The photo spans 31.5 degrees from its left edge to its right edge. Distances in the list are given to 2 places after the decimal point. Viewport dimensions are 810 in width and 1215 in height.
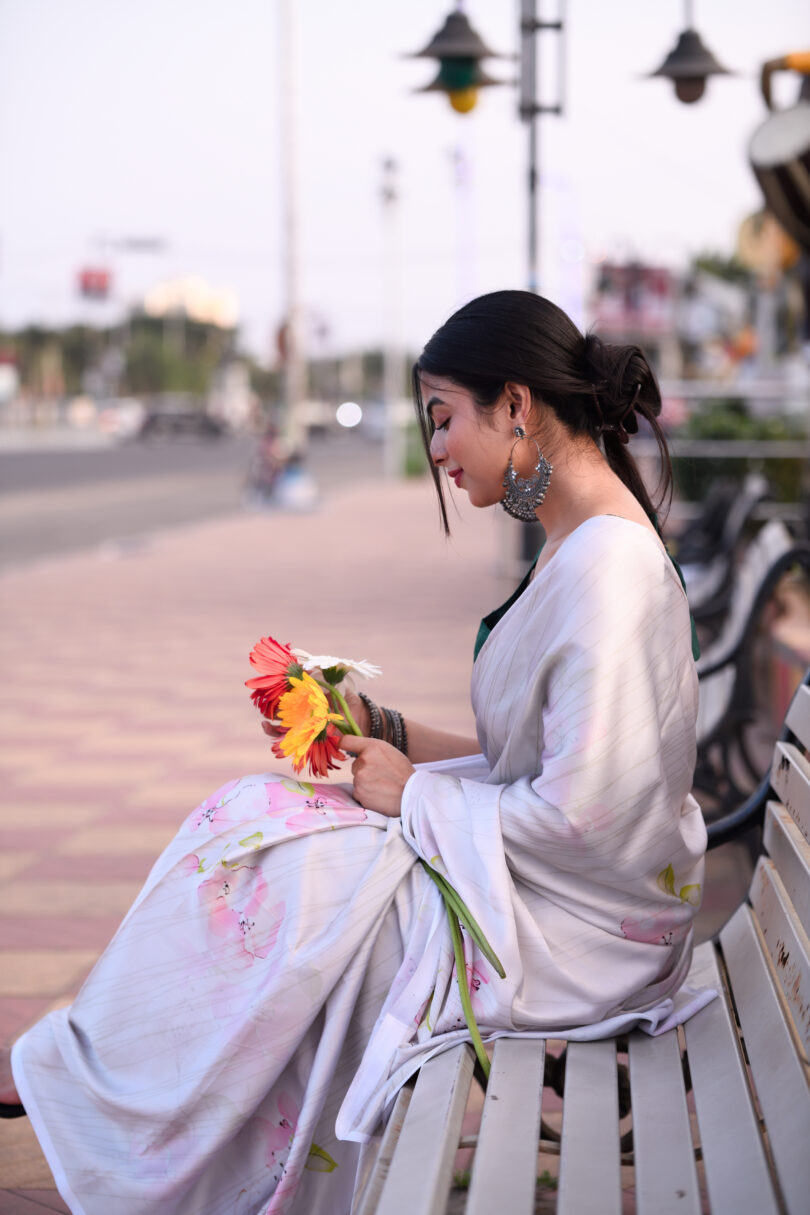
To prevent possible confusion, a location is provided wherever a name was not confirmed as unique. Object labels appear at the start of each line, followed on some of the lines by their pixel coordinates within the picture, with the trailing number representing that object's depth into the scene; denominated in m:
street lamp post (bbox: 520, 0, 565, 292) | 7.55
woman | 2.02
